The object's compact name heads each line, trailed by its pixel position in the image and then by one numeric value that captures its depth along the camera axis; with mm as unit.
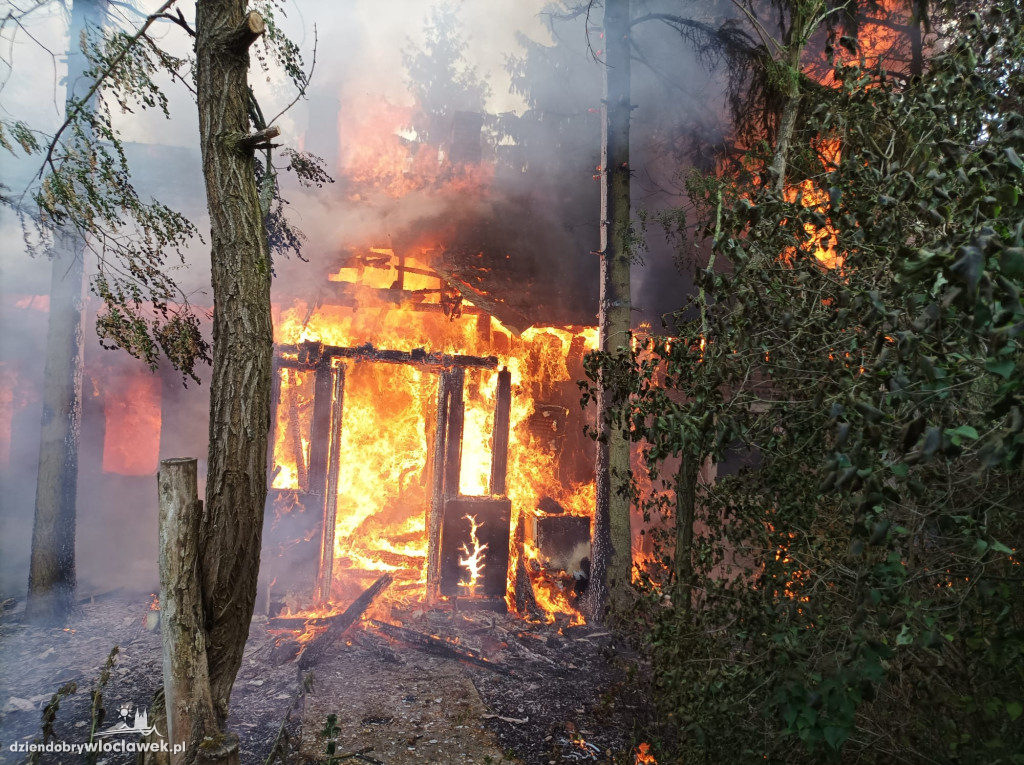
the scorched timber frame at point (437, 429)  10453
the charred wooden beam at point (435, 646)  8547
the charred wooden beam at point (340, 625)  8398
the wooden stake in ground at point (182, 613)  3600
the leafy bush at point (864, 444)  2238
